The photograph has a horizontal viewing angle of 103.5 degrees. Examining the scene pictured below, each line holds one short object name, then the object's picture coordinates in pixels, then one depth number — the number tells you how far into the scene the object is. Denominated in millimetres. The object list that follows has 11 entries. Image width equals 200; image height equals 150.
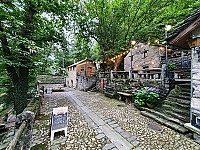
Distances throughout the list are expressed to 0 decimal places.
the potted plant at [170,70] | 5392
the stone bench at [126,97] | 6609
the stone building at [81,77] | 13867
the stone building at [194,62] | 2617
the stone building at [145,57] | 11811
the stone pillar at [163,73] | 5247
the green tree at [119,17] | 6783
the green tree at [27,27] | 3372
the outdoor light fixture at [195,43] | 2720
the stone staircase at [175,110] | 3323
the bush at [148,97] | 4755
